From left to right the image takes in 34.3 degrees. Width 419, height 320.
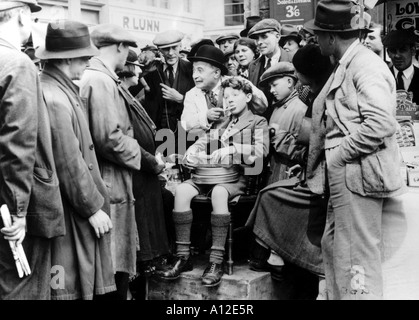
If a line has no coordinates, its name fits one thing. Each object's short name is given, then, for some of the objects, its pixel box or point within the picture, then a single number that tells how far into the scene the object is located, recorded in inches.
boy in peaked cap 207.9
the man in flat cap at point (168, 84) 264.5
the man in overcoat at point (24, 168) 133.2
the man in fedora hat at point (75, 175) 151.7
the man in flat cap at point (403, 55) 255.7
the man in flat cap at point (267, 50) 270.7
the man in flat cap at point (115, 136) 180.2
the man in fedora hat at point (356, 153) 157.5
